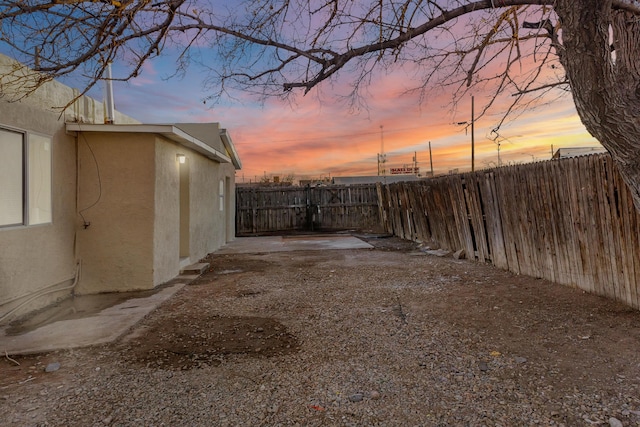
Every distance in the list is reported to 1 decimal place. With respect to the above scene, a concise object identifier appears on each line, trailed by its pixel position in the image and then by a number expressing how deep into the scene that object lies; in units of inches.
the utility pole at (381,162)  1559.4
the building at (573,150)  629.6
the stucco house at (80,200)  180.9
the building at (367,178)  1456.2
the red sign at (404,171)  1752.0
